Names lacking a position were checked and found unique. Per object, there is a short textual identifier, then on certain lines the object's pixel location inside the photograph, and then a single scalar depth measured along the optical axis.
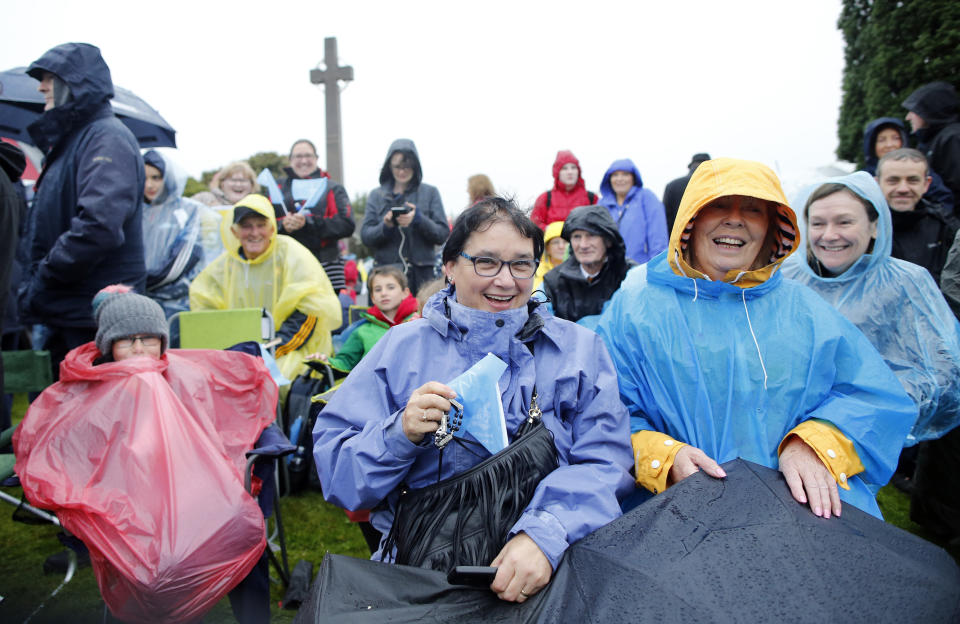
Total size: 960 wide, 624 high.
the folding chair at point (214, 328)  3.81
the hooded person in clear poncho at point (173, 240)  4.85
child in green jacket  4.33
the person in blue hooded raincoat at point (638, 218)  6.02
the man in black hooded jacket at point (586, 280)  4.23
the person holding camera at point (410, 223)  5.53
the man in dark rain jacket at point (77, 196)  3.27
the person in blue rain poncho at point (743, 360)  1.83
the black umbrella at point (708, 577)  1.25
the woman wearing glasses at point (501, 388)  1.59
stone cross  13.58
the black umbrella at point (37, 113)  5.56
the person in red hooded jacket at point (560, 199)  6.48
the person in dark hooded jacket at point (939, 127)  4.65
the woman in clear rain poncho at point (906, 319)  2.40
